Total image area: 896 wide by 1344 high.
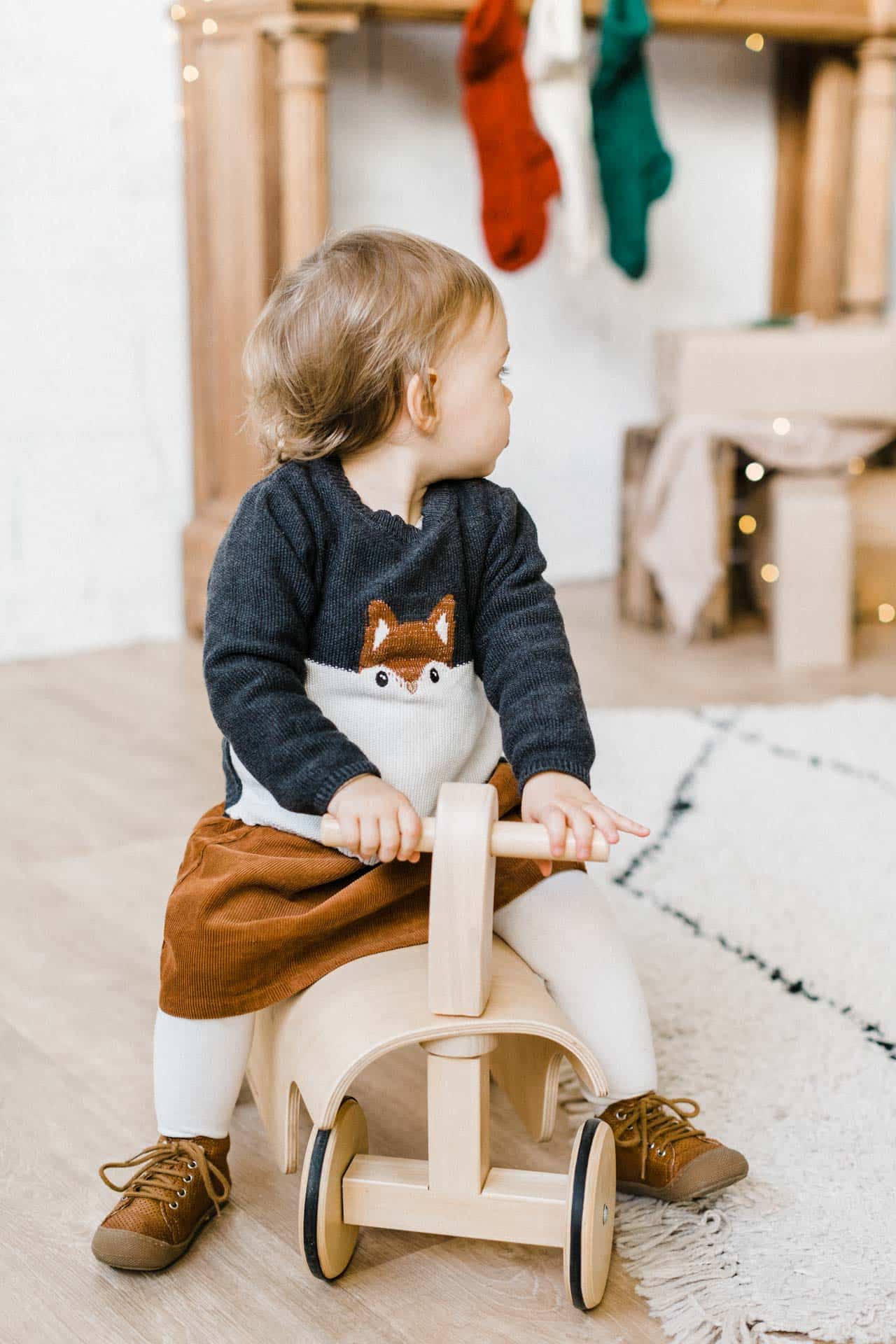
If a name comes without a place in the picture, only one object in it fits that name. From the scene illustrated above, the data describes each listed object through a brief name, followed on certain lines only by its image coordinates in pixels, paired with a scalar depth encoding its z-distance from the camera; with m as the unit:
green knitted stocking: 2.41
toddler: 0.84
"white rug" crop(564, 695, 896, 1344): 0.82
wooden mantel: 2.12
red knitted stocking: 2.25
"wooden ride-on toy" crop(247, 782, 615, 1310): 0.76
